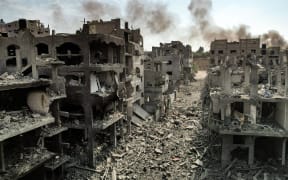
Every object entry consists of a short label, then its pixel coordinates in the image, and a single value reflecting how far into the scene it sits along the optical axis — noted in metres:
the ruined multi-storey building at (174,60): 48.53
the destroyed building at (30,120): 12.82
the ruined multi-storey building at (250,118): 17.70
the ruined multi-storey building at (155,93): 33.16
